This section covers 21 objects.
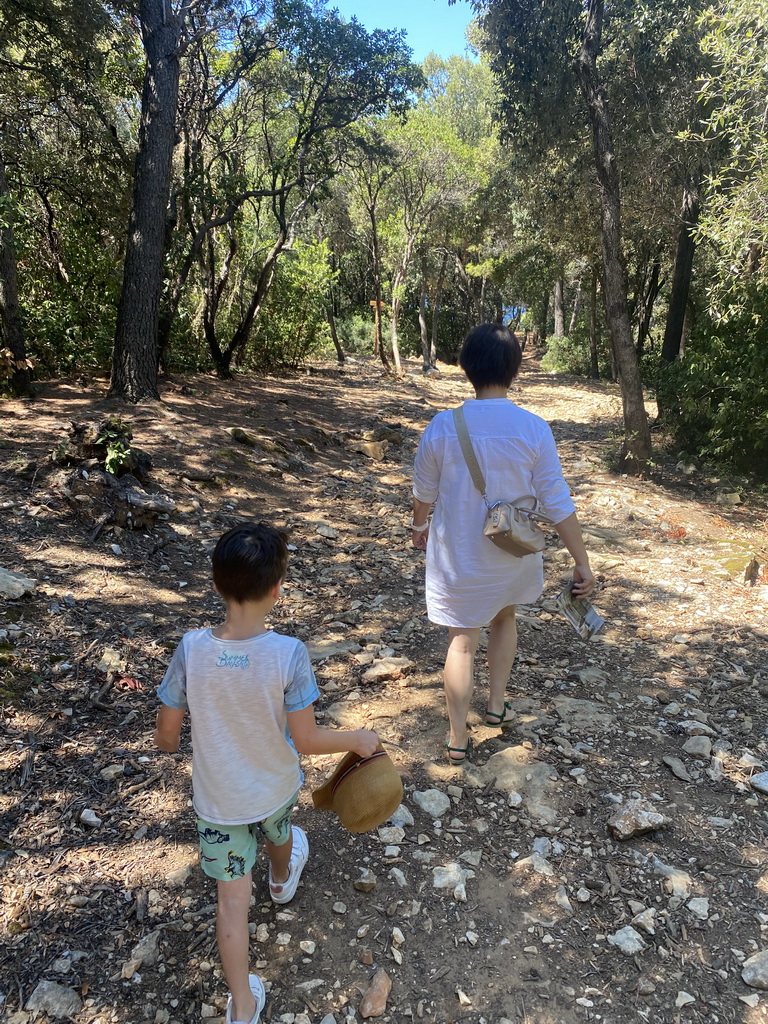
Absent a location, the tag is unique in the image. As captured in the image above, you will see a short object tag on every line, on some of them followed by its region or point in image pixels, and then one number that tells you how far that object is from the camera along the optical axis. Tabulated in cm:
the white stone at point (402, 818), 259
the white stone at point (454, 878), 226
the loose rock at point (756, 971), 192
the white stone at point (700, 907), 216
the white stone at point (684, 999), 186
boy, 166
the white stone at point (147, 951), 195
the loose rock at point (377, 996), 186
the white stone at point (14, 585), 366
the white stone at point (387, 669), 369
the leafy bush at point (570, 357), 2541
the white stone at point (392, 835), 250
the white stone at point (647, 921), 210
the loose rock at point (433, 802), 265
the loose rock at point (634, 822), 248
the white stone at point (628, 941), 204
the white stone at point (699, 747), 300
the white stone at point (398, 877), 231
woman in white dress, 247
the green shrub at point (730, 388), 718
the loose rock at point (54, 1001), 179
